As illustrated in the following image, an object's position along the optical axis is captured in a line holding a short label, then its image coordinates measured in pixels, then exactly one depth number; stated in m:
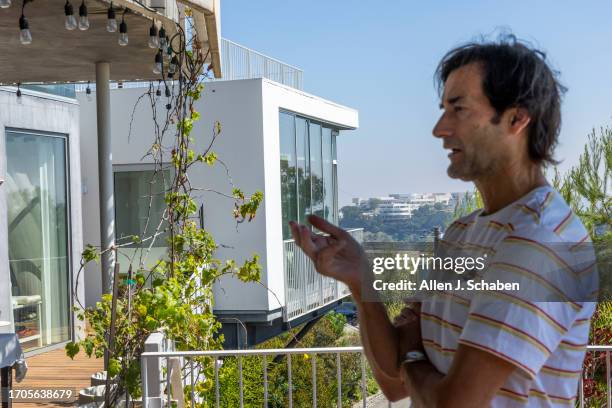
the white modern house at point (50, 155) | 5.12
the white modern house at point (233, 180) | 11.53
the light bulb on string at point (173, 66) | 4.74
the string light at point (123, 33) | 4.08
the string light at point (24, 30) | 3.79
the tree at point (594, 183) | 11.64
